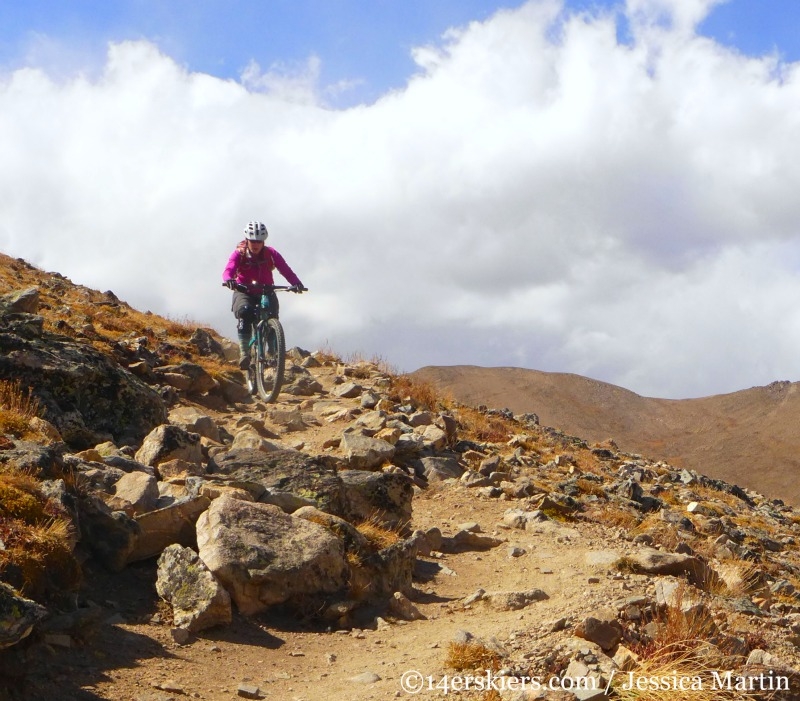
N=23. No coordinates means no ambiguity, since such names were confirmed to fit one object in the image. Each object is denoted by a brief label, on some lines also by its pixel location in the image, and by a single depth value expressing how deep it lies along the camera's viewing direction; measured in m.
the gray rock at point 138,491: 6.89
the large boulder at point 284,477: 7.96
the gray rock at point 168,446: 8.90
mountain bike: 13.84
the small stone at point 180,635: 5.70
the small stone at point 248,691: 5.13
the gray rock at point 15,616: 4.50
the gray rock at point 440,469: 12.00
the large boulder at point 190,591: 5.87
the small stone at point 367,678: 5.33
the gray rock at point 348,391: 16.12
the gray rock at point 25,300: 14.24
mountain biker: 14.07
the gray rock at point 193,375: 14.53
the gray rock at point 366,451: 11.10
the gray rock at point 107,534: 6.36
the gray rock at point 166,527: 6.58
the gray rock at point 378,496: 8.66
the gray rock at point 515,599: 6.85
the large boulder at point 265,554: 6.28
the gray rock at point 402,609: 6.89
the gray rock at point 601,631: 5.52
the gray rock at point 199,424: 11.48
